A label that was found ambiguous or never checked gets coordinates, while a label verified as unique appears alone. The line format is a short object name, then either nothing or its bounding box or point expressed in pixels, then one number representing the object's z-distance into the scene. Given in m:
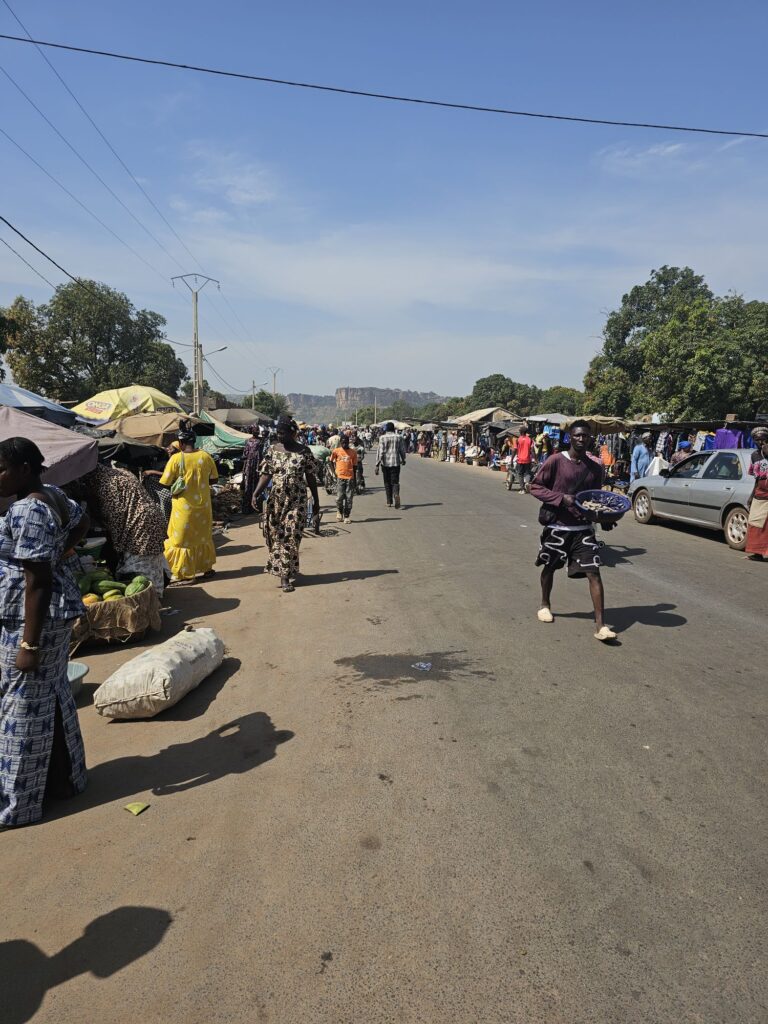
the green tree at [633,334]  36.66
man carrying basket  5.64
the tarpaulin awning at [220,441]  16.73
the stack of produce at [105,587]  6.07
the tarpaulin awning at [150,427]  11.30
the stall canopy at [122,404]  15.60
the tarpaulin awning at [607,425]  22.02
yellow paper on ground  3.21
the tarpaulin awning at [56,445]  5.91
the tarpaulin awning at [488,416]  37.19
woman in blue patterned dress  2.98
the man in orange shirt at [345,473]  12.45
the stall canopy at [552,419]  26.73
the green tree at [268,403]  87.07
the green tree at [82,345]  44.62
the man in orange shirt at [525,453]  19.12
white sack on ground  4.18
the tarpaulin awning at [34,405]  9.77
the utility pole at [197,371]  32.06
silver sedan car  10.41
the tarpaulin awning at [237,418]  26.57
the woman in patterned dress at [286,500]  7.52
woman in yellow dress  7.84
